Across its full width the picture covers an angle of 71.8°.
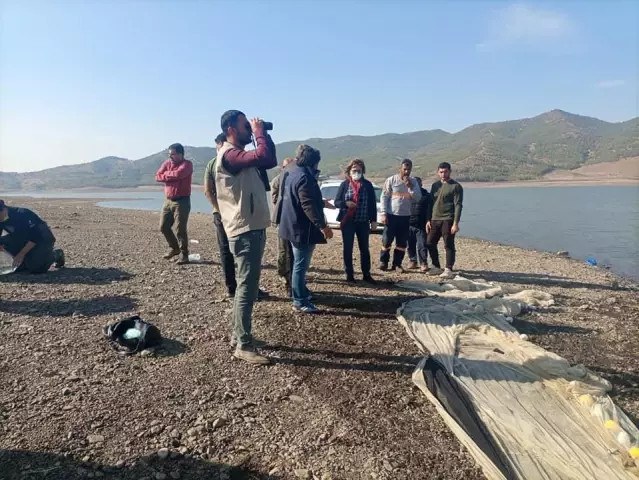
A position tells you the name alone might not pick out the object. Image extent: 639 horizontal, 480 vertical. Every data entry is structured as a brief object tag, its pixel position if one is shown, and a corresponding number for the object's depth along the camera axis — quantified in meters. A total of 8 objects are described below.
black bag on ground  4.17
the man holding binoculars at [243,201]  3.74
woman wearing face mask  6.95
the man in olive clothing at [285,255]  6.14
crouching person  6.68
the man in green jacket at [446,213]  7.75
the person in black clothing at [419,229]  8.75
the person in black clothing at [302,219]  5.17
